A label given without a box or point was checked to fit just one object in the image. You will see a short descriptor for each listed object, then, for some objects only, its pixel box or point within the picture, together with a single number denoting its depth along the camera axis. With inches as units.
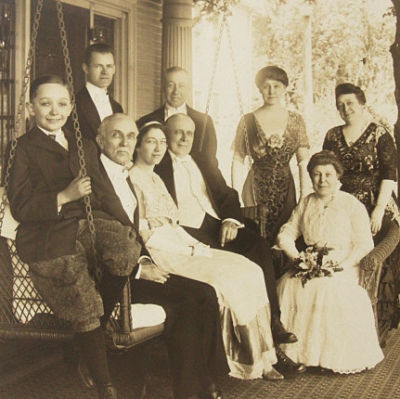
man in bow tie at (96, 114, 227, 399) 143.6
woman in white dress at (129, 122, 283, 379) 158.1
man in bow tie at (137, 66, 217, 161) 182.1
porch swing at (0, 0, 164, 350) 132.0
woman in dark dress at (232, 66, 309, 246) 199.0
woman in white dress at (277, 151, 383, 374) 172.4
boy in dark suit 131.7
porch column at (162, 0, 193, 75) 219.8
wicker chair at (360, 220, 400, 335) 178.7
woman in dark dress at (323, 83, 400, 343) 197.3
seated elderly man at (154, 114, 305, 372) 172.6
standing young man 164.4
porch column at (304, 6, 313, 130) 234.7
